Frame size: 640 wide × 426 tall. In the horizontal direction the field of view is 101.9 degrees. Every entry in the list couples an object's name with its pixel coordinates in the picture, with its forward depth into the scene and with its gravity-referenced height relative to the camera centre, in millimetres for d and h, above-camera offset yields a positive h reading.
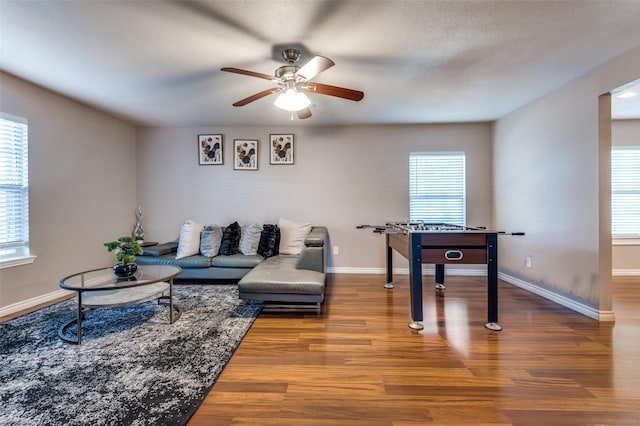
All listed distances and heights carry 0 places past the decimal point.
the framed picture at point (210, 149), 4406 +1063
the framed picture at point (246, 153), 4383 +985
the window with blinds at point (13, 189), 2707 +256
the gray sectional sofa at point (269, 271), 2609 -707
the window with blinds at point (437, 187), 4238 +375
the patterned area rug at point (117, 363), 1415 -1074
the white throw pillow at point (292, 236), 3904 -380
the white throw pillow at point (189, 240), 3791 -420
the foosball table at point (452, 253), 2371 -400
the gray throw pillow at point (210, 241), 3805 -435
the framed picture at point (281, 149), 4344 +1045
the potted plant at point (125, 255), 2465 -413
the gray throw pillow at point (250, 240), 3865 -431
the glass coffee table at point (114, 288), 2143 -662
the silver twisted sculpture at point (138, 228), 4312 -271
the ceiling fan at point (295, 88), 2198 +1107
